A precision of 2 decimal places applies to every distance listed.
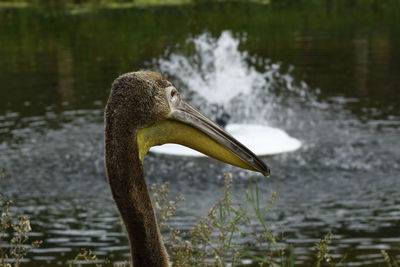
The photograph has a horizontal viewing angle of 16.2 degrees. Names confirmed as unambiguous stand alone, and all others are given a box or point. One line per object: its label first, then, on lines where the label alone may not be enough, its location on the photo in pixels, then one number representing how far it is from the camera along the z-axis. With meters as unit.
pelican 5.69
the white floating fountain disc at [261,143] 20.90
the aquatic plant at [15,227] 7.30
